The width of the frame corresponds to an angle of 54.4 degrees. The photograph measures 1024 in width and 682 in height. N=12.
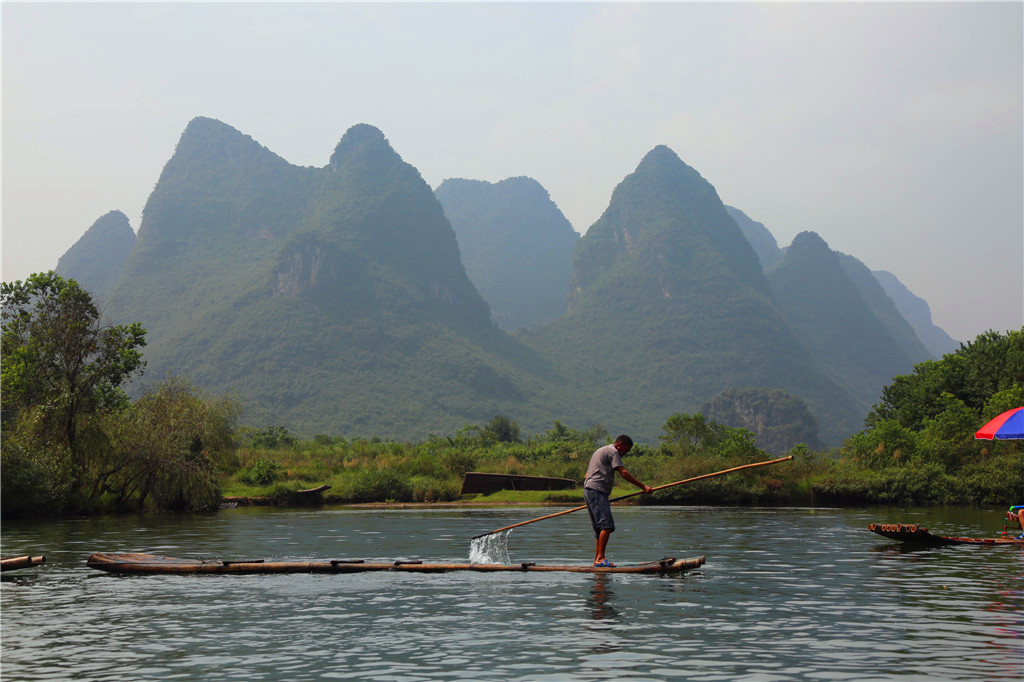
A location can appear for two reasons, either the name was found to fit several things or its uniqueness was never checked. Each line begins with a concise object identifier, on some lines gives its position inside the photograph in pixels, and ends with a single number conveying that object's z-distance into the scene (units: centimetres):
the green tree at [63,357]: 4244
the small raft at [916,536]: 2519
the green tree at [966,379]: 6044
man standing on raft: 2005
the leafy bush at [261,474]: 5628
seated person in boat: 2639
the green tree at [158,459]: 4212
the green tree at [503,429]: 10375
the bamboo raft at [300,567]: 1984
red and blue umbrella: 2575
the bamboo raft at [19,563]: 2095
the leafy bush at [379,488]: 5522
